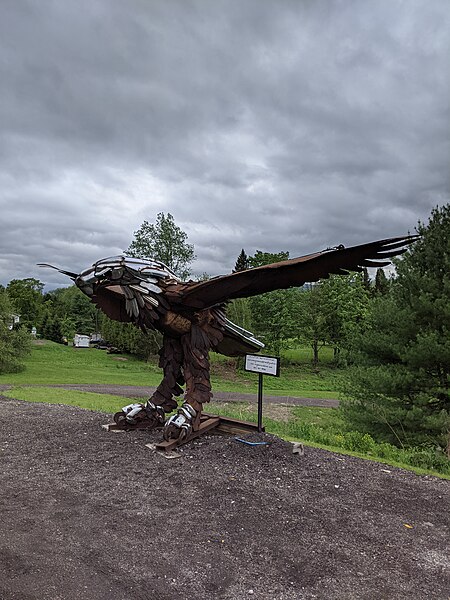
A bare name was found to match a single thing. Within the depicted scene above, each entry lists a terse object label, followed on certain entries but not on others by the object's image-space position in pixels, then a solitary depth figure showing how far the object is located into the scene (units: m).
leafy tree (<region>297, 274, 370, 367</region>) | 30.50
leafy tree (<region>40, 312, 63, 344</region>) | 38.84
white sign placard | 6.73
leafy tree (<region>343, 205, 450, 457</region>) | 8.94
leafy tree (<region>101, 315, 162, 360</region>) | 29.85
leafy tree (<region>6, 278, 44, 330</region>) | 42.91
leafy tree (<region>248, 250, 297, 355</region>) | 28.62
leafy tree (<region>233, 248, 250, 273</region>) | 44.33
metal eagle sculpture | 6.12
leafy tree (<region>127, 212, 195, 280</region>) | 31.91
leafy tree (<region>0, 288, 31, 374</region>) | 20.14
